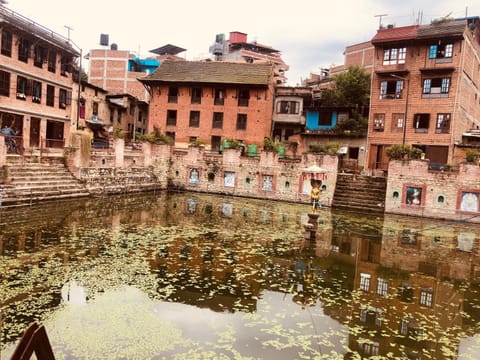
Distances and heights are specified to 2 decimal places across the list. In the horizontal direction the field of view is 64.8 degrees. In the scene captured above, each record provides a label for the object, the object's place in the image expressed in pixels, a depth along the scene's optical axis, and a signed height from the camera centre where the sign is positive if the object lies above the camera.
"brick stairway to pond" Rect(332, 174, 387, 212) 26.71 -1.53
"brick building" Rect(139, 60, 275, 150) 39.75 +6.36
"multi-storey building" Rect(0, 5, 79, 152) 29.27 +5.80
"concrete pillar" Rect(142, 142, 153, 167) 31.36 +0.34
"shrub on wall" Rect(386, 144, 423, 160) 26.53 +1.60
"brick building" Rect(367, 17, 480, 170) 31.03 +7.60
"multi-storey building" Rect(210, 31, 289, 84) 67.56 +20.93
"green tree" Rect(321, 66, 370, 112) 40.69 +8.75
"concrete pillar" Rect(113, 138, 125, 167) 27.47 +0.31
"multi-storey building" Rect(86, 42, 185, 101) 54.19 +11.78
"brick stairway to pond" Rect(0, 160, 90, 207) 18.62 -1.93
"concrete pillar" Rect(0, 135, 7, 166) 19.14 -0.27
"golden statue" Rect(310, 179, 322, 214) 16.59 -0.90
